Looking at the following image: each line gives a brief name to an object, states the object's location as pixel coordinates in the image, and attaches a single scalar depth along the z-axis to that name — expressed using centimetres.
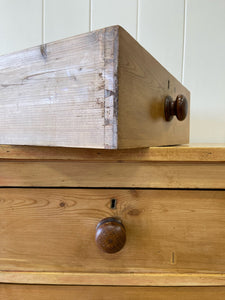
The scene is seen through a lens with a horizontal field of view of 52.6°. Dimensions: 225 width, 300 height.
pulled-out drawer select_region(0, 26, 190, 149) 26
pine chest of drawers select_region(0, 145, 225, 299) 38
